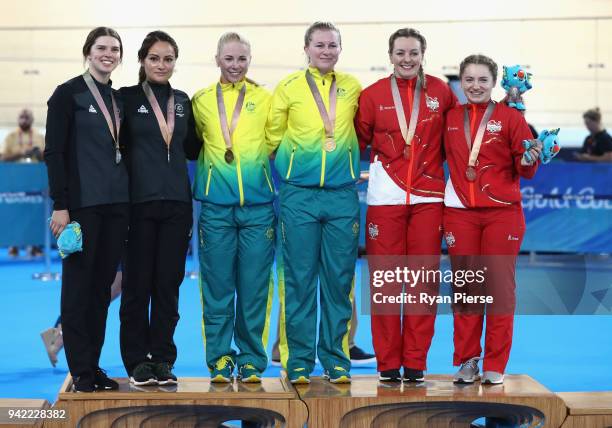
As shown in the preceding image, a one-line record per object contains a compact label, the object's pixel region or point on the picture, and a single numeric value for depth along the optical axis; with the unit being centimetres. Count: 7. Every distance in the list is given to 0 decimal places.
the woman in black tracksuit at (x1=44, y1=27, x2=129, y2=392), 895
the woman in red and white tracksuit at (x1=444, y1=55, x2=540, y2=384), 946
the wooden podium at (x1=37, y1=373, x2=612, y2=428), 898
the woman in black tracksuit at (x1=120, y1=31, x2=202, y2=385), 929
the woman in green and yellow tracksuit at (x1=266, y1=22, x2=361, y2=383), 953
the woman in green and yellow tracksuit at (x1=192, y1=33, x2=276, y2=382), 952
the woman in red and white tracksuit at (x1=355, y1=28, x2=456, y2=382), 952
